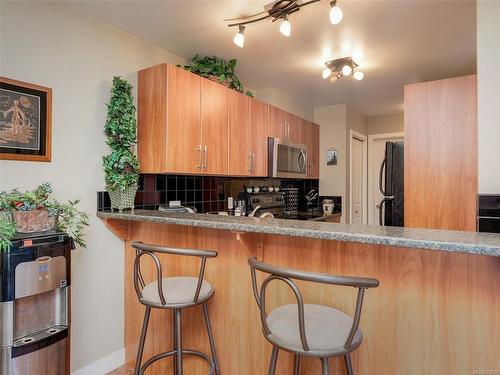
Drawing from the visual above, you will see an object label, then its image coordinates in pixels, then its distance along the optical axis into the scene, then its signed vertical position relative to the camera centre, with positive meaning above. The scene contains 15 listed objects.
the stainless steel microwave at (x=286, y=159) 3.34 +0.33
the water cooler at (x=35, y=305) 1.40 -0.56
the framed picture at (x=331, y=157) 4.41 +0.44
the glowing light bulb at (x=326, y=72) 2.81 +1.03
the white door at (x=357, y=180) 4.79 +0.13
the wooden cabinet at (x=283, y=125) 3.39 +0.72
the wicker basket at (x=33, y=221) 1.50 -0.16
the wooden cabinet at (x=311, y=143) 4.04 +0.60
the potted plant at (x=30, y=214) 1.43 -0.12
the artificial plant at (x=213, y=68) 2.61 +1.01
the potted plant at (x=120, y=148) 2.13 +0.28
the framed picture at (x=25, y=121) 1.71 +0.38
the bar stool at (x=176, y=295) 1.43 -0.51
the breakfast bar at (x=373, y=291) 1.22 -0.46
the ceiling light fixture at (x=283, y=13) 1.72 +1.06
